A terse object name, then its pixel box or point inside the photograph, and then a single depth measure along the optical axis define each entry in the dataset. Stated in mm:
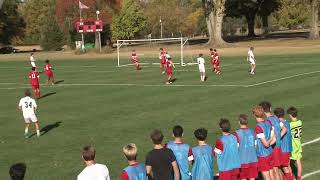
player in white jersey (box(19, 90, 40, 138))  18745
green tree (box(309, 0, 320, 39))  84875
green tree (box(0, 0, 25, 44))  109606
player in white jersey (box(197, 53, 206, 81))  33825
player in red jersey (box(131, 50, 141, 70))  46906
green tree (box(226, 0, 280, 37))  100250
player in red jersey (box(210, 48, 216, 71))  38781
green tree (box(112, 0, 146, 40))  112562
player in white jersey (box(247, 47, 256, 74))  36719
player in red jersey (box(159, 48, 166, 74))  40119
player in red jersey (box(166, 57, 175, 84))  33731
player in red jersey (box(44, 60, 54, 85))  35938
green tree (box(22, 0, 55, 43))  142000
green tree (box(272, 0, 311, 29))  120700
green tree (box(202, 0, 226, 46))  80112
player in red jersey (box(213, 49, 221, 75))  38531
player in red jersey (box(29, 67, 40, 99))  29328
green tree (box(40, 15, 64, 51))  109750
